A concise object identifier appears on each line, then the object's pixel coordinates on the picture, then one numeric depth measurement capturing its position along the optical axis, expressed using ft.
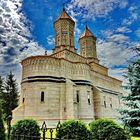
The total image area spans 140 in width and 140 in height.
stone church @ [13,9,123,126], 63.30
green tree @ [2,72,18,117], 90.12
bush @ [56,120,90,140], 24.96
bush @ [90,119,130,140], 25.04
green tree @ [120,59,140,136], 24.55
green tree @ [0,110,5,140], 17.02
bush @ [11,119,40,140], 27.30
